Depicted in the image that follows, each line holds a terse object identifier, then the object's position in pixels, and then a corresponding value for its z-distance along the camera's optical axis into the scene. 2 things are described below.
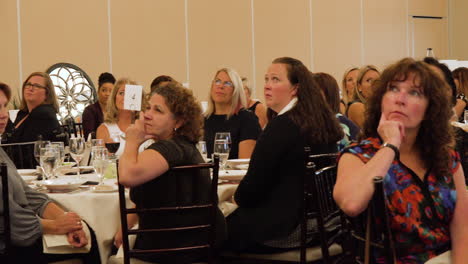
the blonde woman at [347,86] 6.92
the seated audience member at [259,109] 6.87
